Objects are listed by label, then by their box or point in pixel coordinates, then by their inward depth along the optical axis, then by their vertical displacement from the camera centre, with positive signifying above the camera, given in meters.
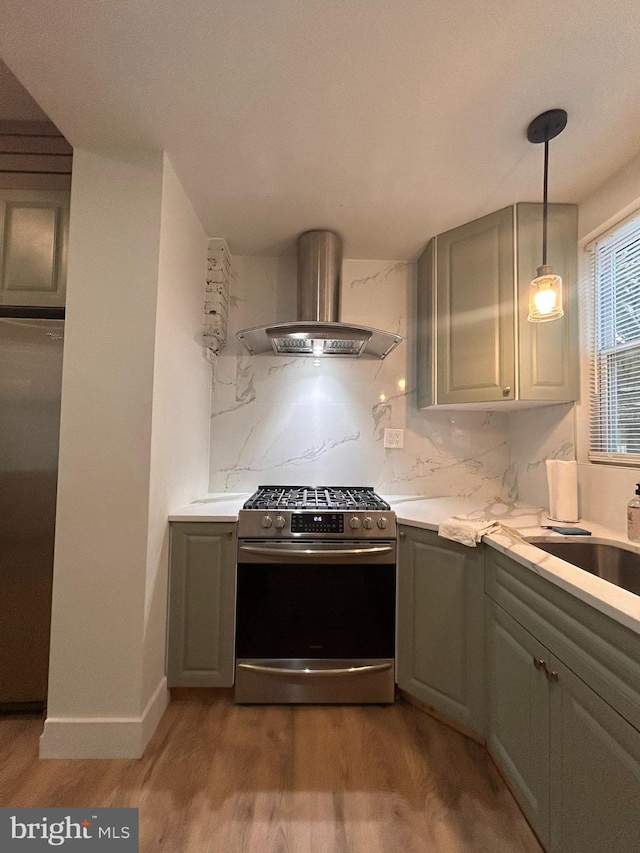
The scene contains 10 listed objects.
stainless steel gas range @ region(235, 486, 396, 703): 1.72 -0.73
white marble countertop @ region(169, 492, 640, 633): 0.86 -0.31
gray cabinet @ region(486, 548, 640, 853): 0.79 -0.68
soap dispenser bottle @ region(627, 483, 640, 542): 1.35 -0.23
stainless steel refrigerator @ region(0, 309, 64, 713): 1.58 -0.22
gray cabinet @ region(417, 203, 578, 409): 1.82 +0.70
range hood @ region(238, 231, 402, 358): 2.09 +0.86
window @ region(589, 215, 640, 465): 1.57 +0.49
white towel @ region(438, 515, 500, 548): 1.45 -0.31
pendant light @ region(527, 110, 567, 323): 1.33 +0.61
